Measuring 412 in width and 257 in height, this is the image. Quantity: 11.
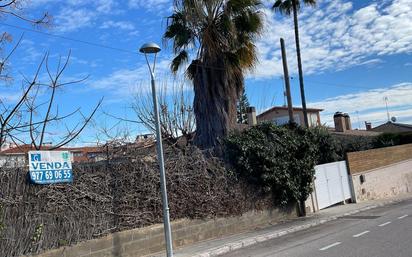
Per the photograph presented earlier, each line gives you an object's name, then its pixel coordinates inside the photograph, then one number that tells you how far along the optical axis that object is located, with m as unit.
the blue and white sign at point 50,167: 9.66
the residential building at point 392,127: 73.44
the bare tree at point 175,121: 23.12
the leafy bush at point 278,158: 15.70
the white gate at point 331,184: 21.02
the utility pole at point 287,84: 27.97
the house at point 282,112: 60.10
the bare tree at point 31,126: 10.20
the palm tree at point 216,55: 16.97
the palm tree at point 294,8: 30.73
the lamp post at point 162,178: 10.56
